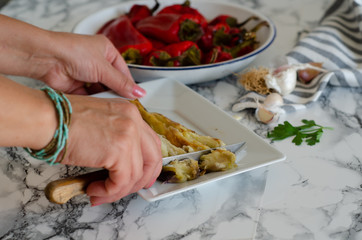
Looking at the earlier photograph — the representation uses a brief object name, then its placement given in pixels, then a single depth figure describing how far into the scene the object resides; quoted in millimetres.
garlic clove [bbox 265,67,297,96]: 1477
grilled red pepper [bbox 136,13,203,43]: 1716
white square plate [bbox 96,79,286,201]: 1034
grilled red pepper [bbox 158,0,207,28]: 1827
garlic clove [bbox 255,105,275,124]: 1371
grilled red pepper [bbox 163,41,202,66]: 1575
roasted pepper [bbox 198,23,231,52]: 1714
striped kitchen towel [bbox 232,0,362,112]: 1506
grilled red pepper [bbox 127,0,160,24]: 1857
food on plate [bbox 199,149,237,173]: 1083
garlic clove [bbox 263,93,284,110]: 1413
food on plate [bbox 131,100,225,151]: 1180
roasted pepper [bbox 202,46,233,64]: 1570
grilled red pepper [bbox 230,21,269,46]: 1696
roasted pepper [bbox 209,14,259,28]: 1846
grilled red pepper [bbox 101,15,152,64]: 1619
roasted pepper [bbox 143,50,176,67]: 1572
